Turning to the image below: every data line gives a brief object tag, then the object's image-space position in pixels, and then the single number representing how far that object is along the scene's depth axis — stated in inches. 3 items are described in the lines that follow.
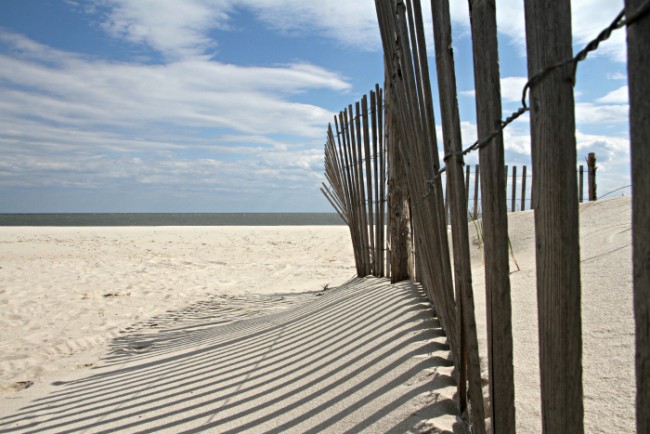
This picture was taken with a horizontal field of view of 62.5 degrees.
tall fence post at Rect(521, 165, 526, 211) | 396.2
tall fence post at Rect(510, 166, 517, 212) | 379.2
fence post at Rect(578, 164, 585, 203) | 325.7
